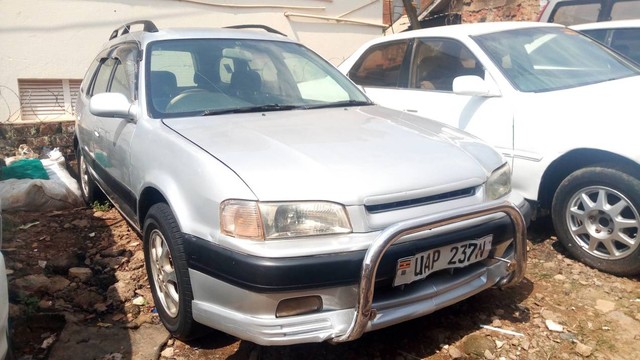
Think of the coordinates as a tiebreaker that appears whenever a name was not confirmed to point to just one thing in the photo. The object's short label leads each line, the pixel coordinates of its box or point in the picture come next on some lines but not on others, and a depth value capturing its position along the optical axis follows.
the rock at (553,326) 2.89
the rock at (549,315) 3.00
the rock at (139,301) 3.26
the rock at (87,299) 3.22
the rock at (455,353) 2.66
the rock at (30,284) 3.34
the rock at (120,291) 3.30
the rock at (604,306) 3.08
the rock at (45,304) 3.17
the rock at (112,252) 3.98
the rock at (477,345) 2.71
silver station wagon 2.21
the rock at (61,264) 3.68
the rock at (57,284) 3.40
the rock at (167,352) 2.74
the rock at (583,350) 2.68
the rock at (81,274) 3.57
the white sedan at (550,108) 3.31
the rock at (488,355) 2.66
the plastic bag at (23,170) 5.38
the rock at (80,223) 4.72
